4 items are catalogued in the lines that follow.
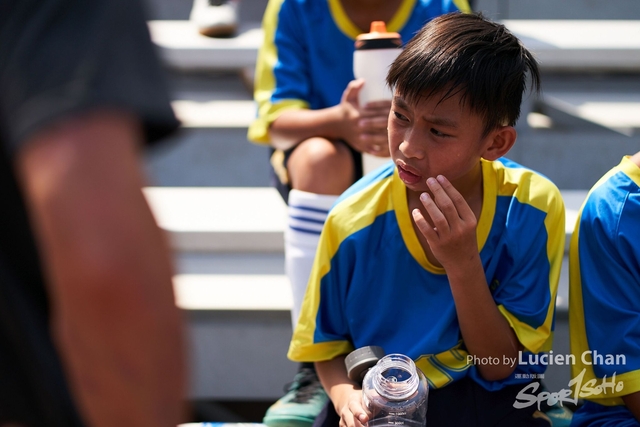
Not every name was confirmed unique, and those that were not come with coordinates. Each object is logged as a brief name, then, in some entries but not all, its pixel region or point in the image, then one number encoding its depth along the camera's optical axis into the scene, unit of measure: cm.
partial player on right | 442
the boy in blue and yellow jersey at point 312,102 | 471
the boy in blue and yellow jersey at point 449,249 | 439
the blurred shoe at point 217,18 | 577
